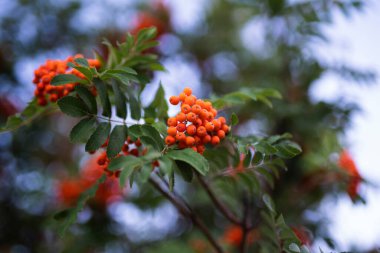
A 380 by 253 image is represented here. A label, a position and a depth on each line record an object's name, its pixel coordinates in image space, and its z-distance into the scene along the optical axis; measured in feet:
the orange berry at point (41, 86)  2.43
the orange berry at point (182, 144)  2.20
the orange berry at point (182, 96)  2.29
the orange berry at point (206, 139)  2.23
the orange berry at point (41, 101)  2.48
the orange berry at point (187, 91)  2.30
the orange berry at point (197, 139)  2.21
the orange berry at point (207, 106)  2.27
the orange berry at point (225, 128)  2.29
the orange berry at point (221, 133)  2.26
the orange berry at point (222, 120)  2.29
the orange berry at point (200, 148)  2.24
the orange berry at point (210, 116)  2.24
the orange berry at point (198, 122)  2.22
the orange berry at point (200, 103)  2.26
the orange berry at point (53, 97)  2.40
